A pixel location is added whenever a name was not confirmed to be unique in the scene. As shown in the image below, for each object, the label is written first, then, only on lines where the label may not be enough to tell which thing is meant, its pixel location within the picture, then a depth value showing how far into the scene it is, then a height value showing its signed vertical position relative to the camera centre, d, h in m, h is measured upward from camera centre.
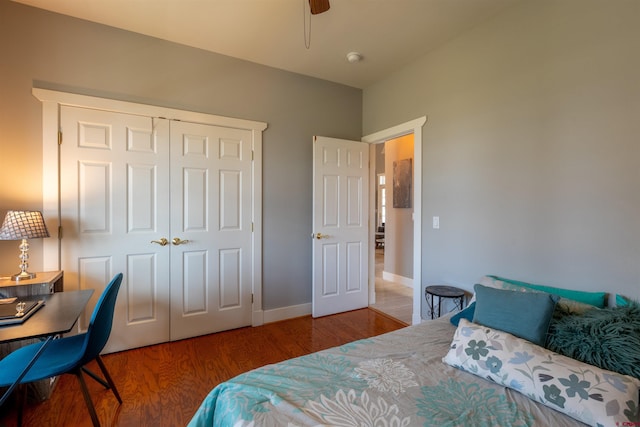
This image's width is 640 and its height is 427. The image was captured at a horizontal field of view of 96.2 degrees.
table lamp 1.85 -0.14
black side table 2.37 -0.70
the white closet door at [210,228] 2.72 -0.19
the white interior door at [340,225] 3.30 -0.19
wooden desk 1.30 -0.57
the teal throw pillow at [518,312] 1.39 -0.52
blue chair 1.45 -0.82
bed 1.00 -0.72
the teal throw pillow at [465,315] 1.79 -0.67
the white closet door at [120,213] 2.35 -0.04
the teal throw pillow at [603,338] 1.18 -0.57
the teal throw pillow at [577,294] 1.67 -0.51
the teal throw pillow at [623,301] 1.55 -0.50
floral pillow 1.00 -0.66
